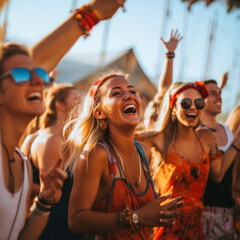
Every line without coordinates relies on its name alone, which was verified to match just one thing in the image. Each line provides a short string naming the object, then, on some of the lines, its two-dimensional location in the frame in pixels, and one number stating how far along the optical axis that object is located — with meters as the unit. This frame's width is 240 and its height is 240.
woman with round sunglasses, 3.04
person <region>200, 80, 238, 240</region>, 3.75
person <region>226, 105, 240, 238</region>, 4.27
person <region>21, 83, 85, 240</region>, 3.20
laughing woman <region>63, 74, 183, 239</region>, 1.94
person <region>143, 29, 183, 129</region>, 3.93
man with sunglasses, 1.44
